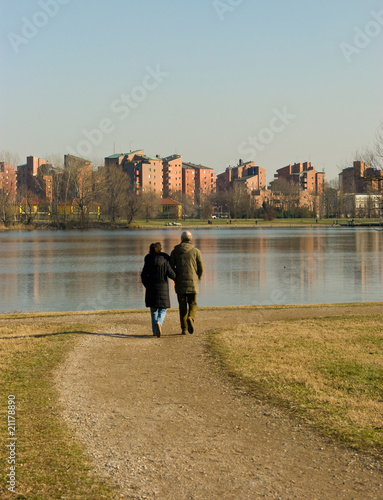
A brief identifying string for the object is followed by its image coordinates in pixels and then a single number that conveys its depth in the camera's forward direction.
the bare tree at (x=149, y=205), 154.91
